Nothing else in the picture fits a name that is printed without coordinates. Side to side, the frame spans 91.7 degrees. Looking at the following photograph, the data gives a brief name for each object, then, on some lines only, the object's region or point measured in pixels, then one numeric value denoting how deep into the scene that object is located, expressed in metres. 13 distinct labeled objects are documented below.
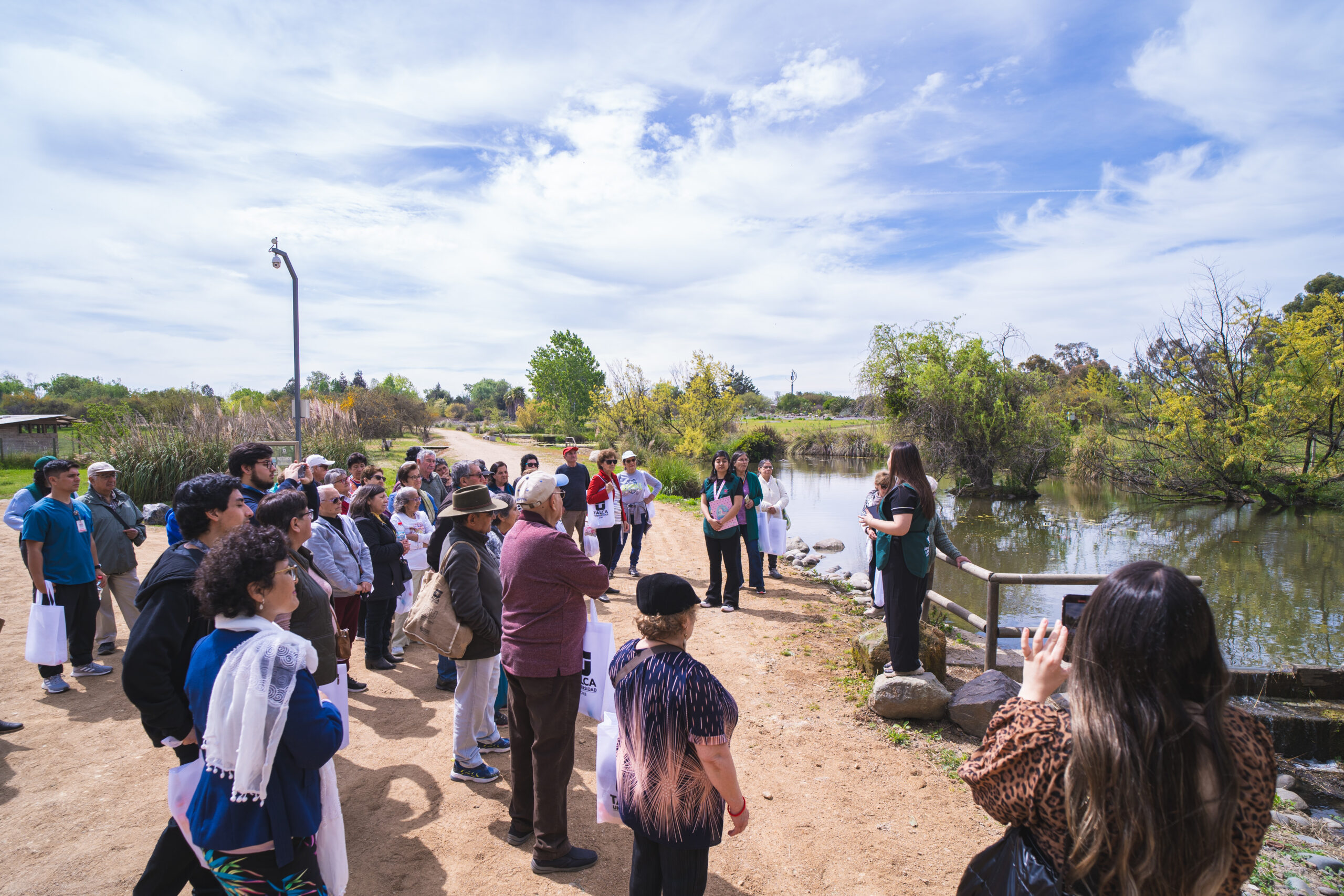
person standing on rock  4.89
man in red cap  8.73
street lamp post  14.48
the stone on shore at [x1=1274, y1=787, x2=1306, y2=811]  5.14
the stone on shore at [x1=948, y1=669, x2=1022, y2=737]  4.91
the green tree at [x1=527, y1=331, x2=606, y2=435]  51.81
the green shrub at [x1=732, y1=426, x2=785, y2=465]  31.38
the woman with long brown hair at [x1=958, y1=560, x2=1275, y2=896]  1.39
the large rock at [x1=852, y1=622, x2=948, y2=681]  5.62
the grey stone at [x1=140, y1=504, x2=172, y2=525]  12.94
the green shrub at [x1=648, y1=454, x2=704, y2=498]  20.42
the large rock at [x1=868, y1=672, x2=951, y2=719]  5.14
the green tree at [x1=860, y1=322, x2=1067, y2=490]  23.27
